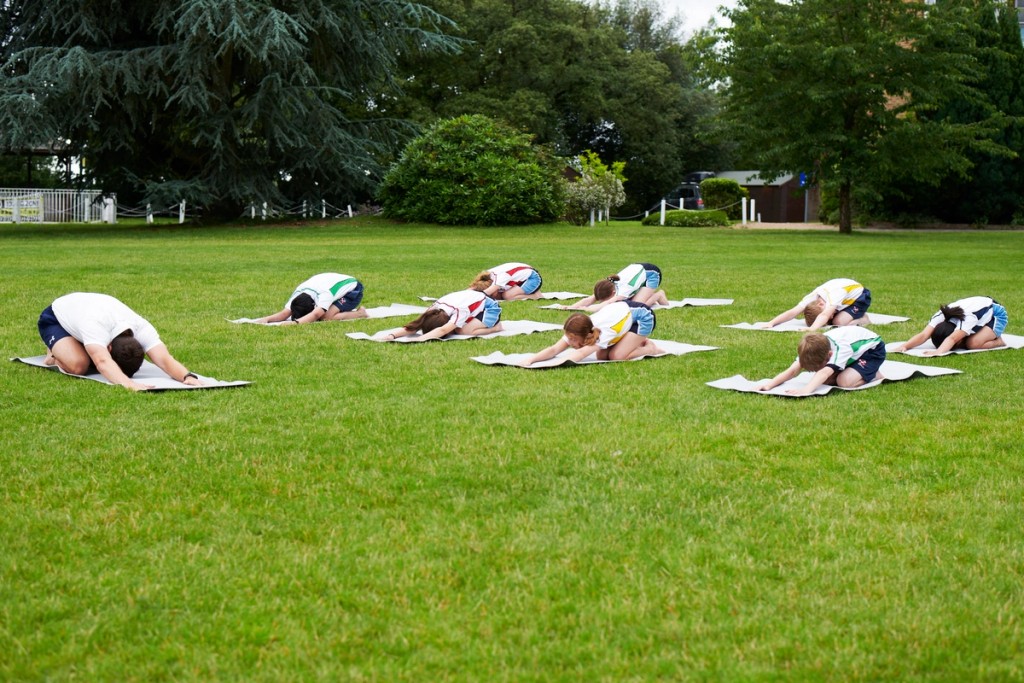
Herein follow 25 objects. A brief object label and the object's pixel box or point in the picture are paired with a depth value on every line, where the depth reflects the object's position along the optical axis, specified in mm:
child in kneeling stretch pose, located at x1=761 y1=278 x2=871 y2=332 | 11836
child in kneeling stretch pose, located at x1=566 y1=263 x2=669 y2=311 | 13650
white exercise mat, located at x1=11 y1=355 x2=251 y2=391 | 8289
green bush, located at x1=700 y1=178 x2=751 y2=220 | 46781
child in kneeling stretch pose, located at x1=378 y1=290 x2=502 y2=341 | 11211
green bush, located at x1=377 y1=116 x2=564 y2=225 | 33156
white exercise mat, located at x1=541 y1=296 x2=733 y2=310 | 14102
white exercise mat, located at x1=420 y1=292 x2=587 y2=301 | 15188
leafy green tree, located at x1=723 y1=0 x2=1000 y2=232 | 30094
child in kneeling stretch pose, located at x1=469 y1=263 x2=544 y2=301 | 14820
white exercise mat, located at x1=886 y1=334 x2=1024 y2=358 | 10305
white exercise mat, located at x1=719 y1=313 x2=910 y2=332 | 11920
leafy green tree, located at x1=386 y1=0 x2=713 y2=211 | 47844
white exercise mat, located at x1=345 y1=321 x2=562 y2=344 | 11061
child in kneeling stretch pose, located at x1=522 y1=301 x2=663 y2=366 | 9617
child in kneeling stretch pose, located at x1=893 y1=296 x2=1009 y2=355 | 10305
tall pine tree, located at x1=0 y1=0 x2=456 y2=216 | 29327
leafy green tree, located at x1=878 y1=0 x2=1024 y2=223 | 34531
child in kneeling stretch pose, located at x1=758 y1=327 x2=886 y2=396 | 8297
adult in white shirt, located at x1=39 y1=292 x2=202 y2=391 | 8445
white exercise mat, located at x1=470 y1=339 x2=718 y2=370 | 9487
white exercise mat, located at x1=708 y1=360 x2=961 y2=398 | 8304
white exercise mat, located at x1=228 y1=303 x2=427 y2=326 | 13148
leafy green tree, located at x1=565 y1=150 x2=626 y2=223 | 36812
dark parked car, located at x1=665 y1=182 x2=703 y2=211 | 51031
